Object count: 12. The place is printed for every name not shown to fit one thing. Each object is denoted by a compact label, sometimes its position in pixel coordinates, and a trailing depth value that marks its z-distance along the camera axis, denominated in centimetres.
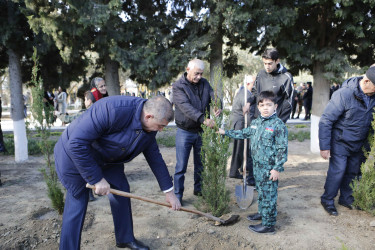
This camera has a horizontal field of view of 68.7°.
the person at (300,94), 1582
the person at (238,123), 521
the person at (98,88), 439
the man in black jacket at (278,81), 394
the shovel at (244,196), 400
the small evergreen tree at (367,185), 360
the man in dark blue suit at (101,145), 228
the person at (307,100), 1416
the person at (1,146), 645
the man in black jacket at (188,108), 380
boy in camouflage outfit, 307
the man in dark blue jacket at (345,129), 359
